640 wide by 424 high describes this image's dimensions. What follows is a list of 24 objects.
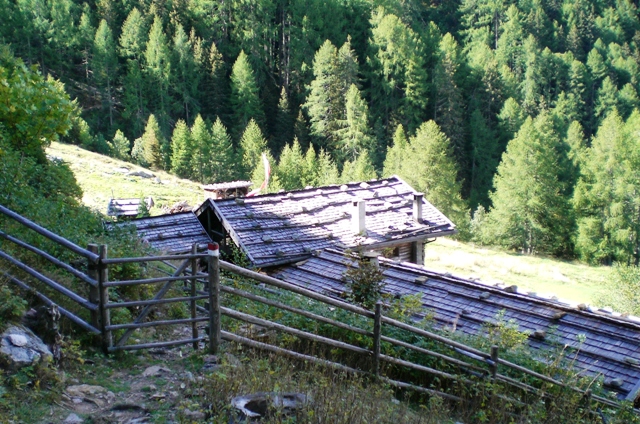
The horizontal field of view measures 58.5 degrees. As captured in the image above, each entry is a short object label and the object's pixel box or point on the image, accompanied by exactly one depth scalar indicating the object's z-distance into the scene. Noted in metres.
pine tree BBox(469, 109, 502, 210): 67.19
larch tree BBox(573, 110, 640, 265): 46.81
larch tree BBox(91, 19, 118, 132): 66.94
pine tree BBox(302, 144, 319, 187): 56.00
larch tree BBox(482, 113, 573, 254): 47.78
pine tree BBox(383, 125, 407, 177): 54.78
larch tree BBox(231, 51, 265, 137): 71.38
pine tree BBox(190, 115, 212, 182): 56.06
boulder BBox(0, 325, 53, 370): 5.07
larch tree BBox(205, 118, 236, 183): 56.41
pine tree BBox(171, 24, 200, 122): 69.88
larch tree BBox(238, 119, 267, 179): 57.56
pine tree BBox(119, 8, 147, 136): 66.44
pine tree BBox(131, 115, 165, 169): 54.88
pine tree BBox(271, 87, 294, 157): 71.25
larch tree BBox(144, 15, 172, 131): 67.69
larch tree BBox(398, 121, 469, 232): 47.44
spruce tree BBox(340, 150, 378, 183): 51.44
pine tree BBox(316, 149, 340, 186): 53.22
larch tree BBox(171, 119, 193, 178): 55.62
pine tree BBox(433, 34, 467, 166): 71.12
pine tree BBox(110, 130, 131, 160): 53.26
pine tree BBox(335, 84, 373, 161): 64.62
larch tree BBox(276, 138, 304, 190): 54.12
